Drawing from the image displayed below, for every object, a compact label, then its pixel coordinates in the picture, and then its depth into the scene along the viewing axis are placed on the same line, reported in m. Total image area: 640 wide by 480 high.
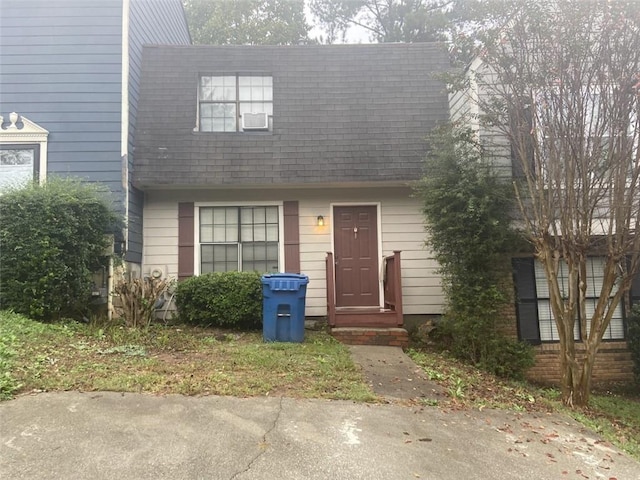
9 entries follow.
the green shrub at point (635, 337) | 7.57
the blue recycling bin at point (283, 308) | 7.21
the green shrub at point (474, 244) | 6.94
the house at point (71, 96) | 8.45
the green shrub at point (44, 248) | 7.08
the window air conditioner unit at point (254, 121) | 9.30
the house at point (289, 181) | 8.80
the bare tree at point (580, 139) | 5.58
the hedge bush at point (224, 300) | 7.89
